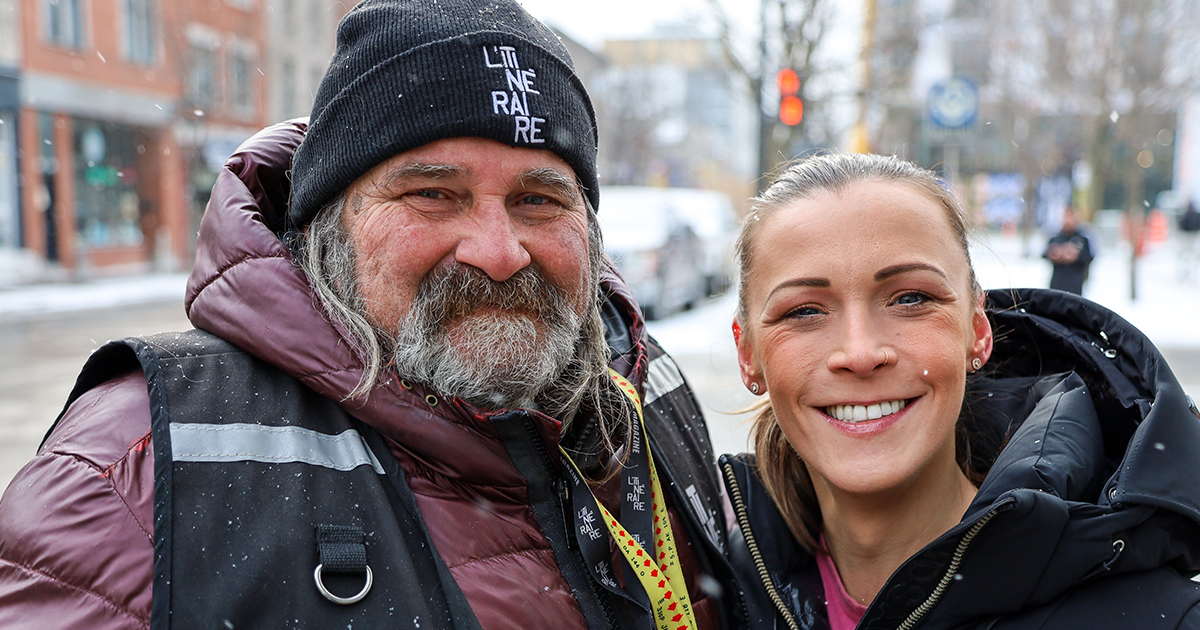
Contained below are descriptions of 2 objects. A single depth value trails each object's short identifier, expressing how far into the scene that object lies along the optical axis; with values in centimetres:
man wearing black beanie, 147
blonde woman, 159
